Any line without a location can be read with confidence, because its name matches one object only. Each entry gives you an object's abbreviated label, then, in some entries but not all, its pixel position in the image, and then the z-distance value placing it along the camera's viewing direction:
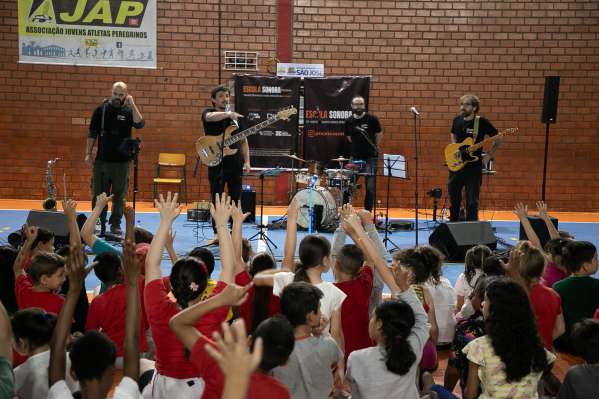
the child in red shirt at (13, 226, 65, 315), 4.23
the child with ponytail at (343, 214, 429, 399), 3.33
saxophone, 12.62
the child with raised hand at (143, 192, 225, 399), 3.45
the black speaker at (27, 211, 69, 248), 7.90
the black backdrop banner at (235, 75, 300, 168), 14.19
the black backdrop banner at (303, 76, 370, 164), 14.27
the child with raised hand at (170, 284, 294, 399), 2.58
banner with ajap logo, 14.03
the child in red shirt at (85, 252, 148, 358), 4.37
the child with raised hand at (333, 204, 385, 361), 4.39
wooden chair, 14.30
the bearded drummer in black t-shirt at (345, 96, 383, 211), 11.87
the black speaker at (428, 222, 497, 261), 8.68
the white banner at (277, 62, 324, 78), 14.34
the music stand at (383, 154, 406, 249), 10.80
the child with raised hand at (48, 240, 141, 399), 2.86
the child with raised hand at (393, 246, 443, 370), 4.40
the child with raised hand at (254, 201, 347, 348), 3.94
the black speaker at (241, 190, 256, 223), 11.91
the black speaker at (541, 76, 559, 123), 10.42
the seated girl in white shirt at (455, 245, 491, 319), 5.62
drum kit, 11.33
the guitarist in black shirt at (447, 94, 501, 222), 10.27
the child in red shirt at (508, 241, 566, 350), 4.53
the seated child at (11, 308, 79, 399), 3.27
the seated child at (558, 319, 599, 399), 3.34
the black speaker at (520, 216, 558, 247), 8.53
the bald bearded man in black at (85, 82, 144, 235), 10.26
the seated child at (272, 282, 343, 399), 3.24
